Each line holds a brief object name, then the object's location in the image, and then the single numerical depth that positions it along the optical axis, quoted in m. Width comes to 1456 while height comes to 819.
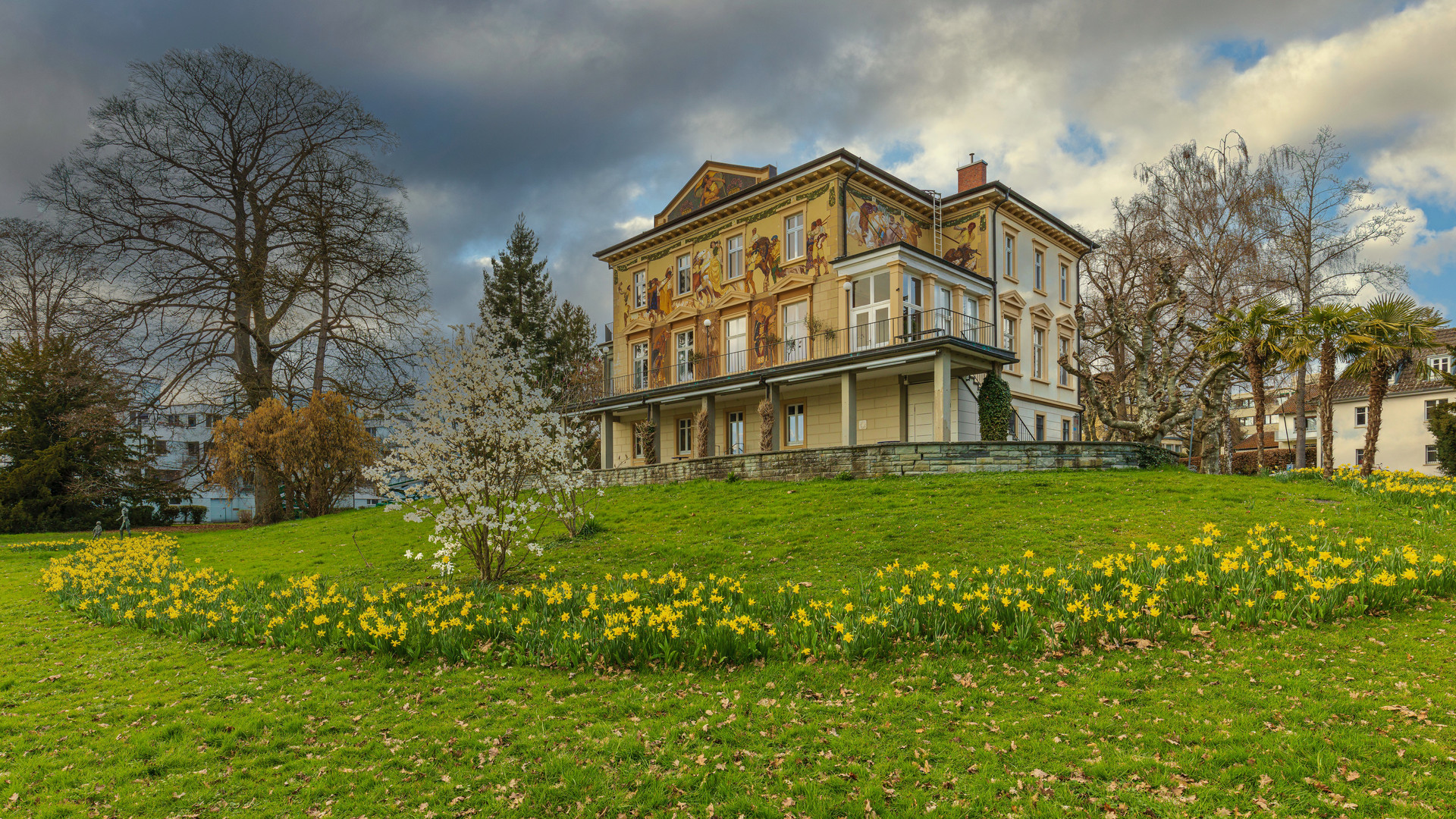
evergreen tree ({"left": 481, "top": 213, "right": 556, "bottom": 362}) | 38.31
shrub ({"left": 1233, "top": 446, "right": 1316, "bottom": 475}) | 35.44
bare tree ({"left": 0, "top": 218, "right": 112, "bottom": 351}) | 23.41
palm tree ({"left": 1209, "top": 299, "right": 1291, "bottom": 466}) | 16.95
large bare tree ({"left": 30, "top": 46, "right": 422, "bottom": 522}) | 23.73
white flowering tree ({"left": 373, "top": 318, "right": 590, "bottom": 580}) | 9.41
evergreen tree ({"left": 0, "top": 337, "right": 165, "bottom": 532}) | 26.05
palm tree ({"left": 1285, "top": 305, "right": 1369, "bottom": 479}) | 16.02
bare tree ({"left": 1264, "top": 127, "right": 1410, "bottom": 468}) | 25.33
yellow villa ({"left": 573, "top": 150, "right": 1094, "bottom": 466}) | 22.61
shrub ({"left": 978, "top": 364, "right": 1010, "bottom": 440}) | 21.22
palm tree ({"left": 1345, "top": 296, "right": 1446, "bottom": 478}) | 15.16
